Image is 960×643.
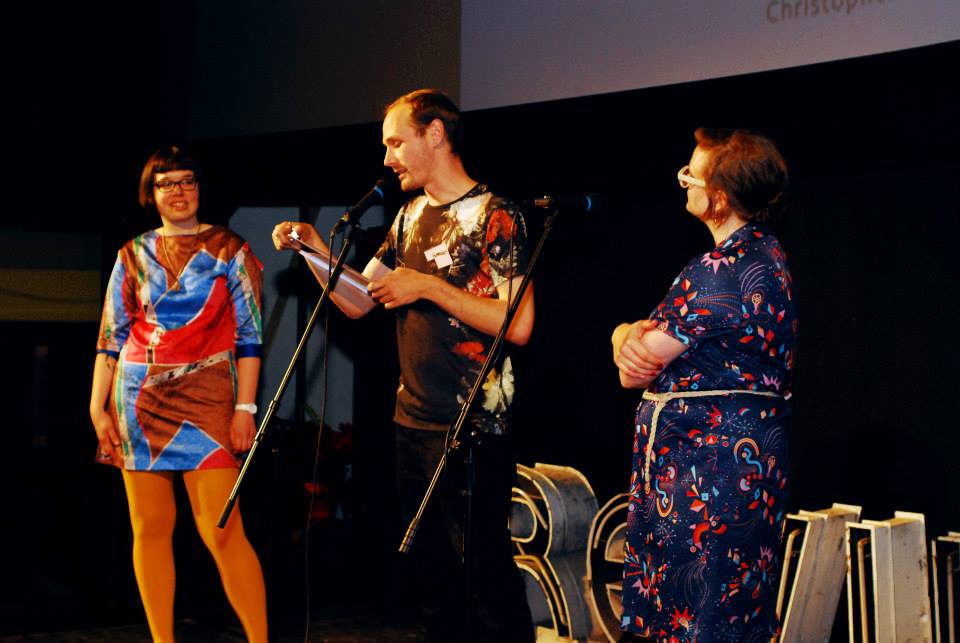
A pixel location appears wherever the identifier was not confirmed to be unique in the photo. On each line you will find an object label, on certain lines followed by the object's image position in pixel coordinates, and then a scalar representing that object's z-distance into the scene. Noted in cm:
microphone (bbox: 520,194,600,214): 251
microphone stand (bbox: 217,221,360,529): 259
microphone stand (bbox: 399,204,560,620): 244
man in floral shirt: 266
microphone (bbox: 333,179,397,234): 259
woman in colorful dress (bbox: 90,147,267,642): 323
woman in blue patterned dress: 231
